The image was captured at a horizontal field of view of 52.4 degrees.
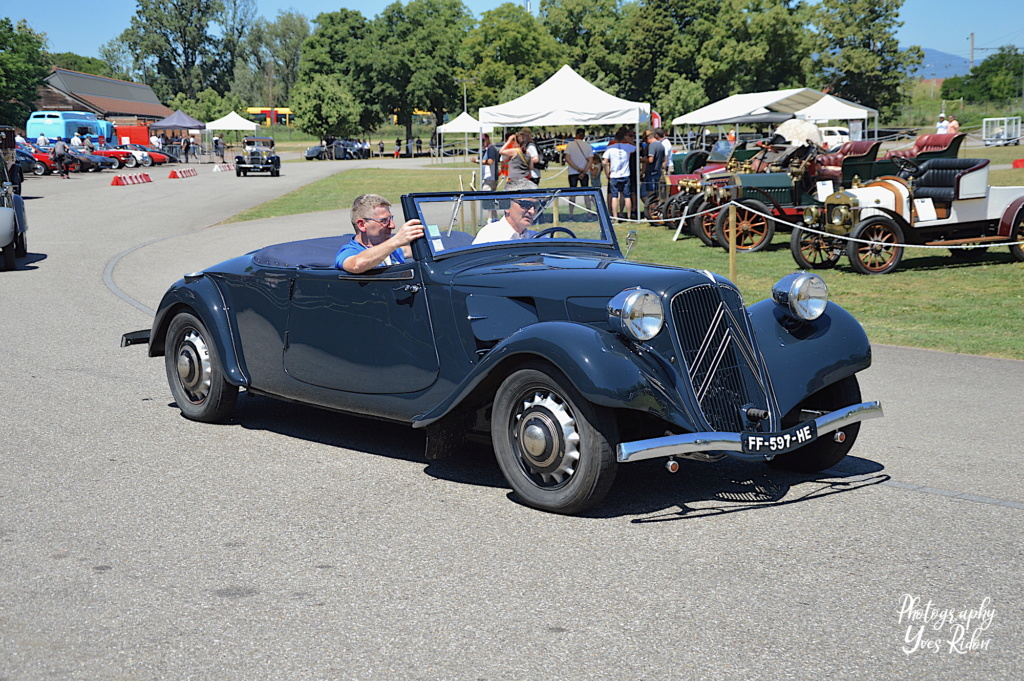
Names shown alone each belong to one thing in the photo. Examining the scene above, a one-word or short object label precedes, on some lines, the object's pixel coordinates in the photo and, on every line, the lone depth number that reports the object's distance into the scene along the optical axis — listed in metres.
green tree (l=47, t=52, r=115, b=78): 149.75
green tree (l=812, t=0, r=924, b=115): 78.00
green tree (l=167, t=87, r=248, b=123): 104.53
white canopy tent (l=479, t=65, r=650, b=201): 22.34
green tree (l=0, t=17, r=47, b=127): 67.06
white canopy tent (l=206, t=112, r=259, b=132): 62.06
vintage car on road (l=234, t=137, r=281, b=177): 49.38
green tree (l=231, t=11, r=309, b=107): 135.38
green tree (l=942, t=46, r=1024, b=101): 110.38
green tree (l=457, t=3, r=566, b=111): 85.94
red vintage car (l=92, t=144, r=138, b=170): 56.91
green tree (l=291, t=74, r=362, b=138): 80.44
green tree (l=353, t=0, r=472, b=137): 87.25
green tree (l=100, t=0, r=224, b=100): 130.00
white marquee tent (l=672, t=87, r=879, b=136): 31.48
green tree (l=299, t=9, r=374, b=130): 92.88
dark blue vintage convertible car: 4.59
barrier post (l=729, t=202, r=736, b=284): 11.70
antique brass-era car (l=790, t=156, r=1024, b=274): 14.48
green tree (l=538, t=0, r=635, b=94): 89.36
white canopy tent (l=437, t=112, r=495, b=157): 54.68
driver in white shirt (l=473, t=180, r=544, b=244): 5.75
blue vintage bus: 65.00
